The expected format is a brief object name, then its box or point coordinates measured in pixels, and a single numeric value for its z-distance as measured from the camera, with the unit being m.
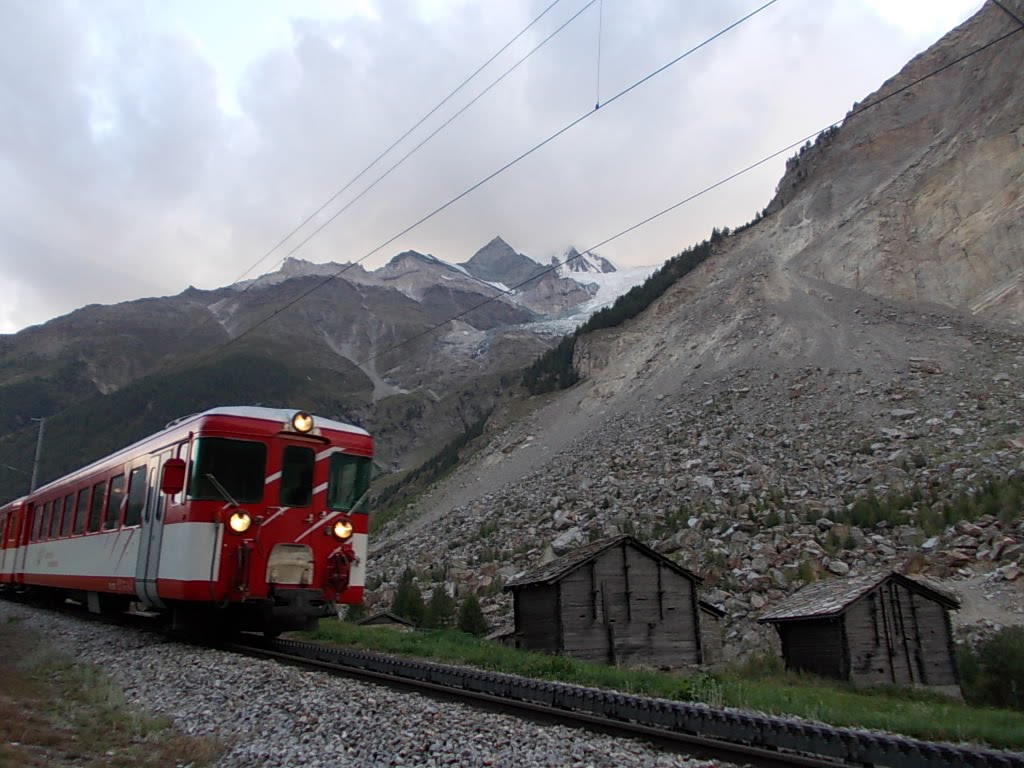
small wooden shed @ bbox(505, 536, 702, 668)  19.67
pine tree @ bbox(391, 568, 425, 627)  24.70
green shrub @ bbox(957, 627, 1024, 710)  19.13
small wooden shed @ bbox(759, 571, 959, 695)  19.84
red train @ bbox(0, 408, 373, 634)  10.38
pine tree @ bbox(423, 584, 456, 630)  24.12
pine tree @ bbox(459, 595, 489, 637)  22.53
